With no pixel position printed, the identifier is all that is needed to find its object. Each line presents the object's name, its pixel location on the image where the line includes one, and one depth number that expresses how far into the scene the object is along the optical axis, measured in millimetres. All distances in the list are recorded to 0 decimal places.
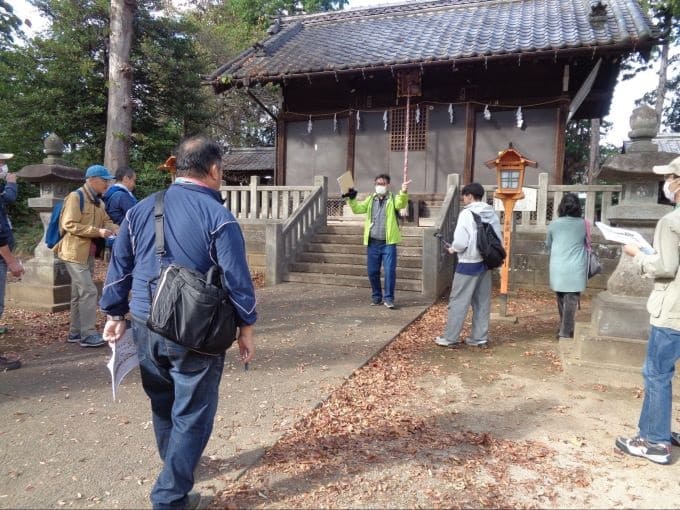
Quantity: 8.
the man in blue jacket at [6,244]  4305
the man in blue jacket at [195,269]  2143
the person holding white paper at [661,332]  2742
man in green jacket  6773
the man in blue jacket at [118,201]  4836
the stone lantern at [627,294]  4199
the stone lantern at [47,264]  6656
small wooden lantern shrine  6488
